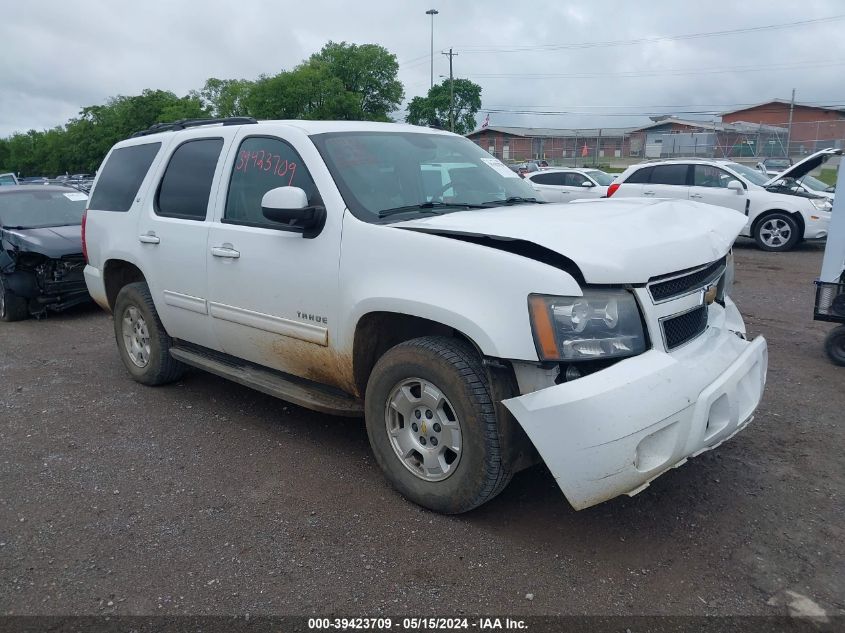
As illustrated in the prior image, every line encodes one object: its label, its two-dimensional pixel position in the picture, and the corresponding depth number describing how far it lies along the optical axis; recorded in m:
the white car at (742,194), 12.00
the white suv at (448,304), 2.75
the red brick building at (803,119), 31.51
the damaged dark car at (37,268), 7.99
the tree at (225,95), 52.56
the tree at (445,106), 69.12
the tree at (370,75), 55.97
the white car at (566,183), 15.19
